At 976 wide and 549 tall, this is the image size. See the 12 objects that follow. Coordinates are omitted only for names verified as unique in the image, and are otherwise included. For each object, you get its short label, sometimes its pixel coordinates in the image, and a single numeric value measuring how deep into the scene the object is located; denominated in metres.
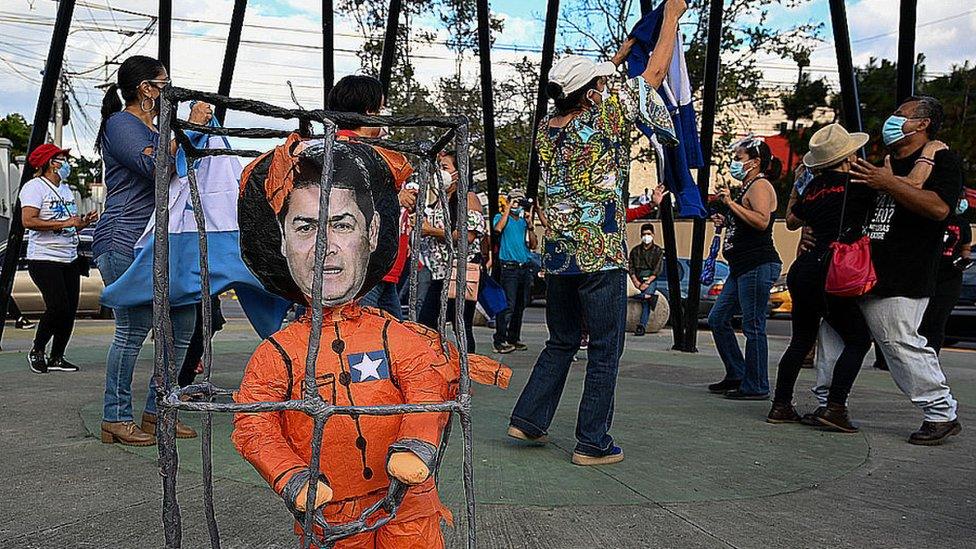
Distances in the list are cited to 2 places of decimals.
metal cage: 1.70
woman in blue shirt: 4.03
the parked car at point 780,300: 15.82
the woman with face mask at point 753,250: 5.64
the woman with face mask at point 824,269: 4.73
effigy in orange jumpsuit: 1.98
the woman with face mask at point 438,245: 7.06
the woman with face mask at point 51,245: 6.51
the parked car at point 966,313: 12.92
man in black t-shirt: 4.45
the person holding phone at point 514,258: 8.95
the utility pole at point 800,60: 19.89
